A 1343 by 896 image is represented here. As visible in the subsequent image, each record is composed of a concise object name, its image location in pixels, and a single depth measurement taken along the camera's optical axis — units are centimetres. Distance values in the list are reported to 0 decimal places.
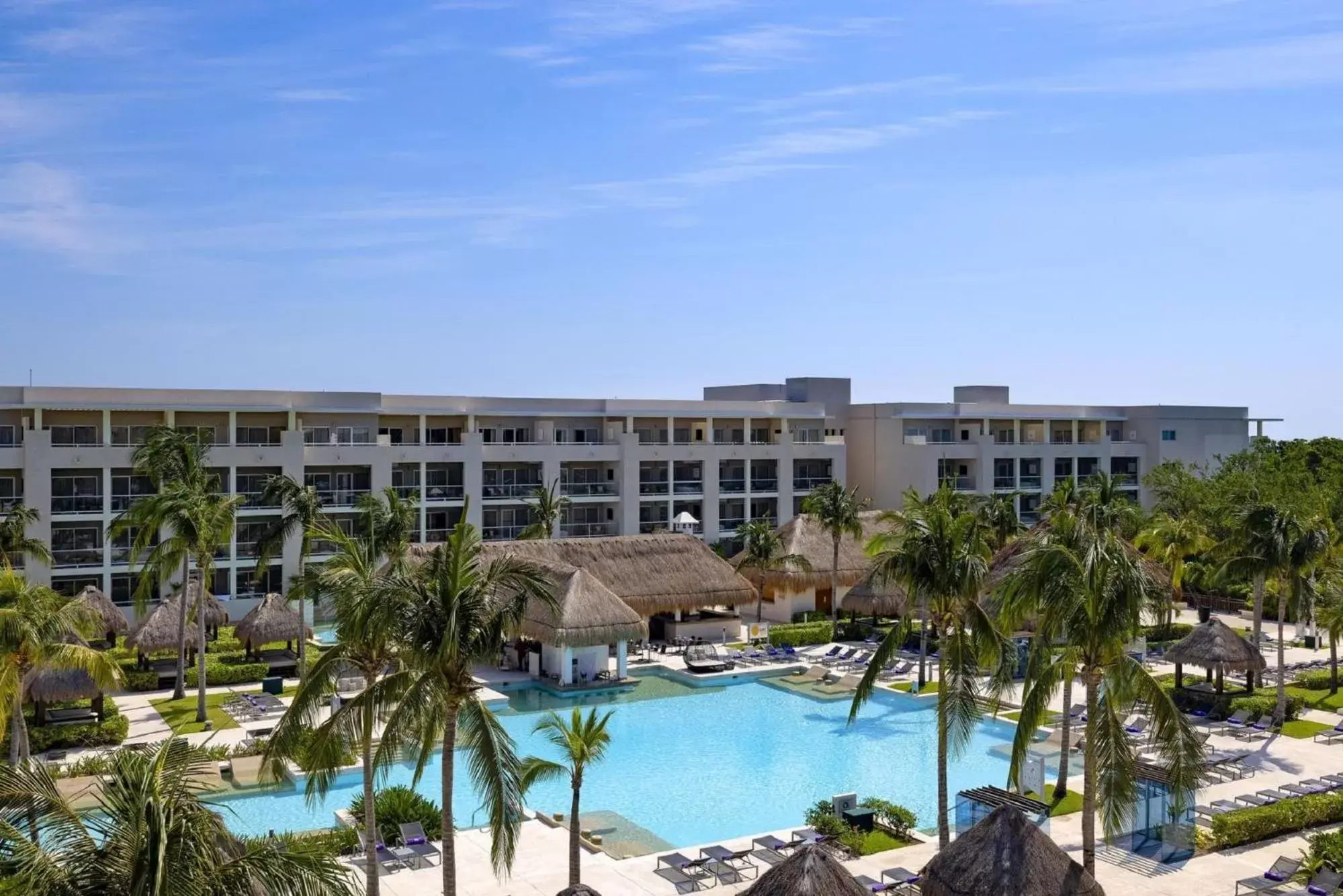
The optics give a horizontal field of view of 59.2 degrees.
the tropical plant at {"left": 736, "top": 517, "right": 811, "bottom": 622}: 4469
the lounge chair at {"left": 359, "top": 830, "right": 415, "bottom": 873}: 2039
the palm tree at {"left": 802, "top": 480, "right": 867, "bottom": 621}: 4322
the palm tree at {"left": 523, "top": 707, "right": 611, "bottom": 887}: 1827
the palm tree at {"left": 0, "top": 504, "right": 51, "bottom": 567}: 3712
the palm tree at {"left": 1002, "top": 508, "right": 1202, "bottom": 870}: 1680
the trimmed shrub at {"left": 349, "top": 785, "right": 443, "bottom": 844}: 2161
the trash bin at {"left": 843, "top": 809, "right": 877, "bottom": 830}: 2262
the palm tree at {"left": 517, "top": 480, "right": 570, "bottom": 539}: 4525
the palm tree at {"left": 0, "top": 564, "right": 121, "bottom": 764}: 1992
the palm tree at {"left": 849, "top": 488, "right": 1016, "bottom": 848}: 1991
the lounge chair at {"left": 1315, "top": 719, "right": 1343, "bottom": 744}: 2917
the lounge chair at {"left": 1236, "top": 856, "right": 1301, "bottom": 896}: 1908
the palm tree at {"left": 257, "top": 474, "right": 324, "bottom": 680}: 3153
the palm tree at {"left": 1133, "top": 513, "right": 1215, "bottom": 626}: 4550
